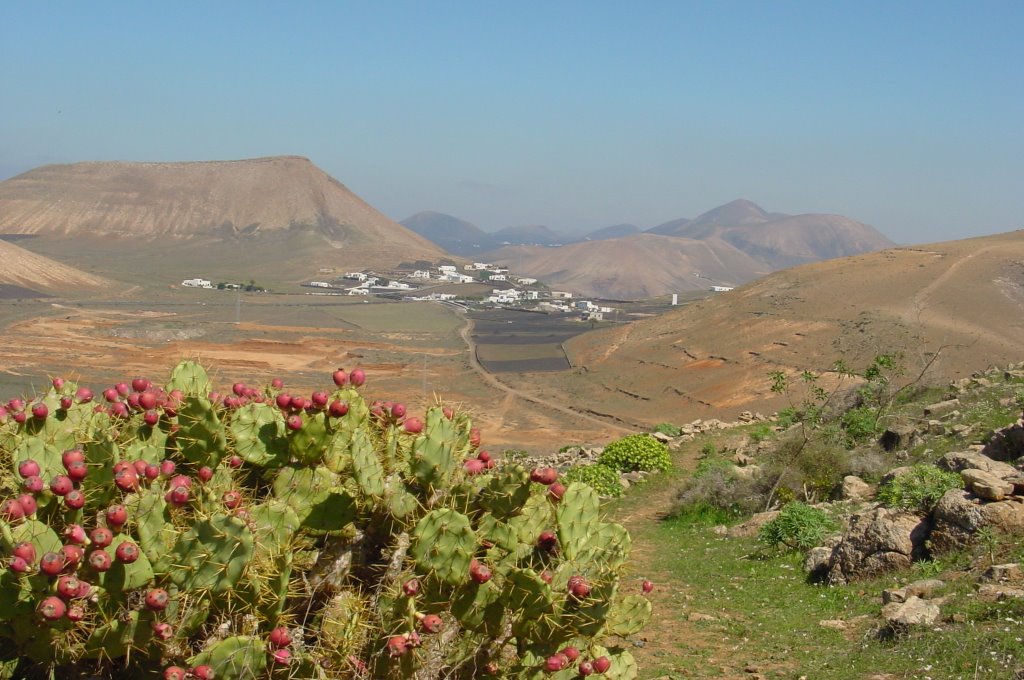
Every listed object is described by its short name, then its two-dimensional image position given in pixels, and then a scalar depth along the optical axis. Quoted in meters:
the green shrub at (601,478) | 16.33
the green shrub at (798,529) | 10.34
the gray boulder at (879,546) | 8.58
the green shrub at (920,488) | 9.11
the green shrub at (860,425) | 16.25
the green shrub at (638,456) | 17.73
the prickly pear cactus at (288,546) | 4.56
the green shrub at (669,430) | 22.36
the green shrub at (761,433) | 19.54
